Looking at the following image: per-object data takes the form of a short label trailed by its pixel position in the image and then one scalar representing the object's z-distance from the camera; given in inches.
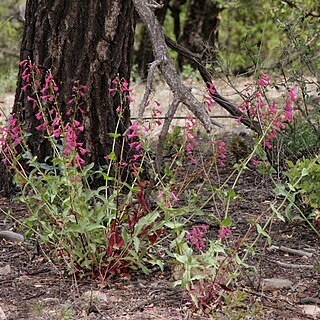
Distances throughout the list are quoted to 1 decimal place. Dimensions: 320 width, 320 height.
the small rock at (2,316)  196.7
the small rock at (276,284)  218.5
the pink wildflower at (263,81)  215.4
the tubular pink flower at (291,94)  204.4
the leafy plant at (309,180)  205.7
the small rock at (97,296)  208.1
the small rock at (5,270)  234.6
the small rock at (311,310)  202.1
